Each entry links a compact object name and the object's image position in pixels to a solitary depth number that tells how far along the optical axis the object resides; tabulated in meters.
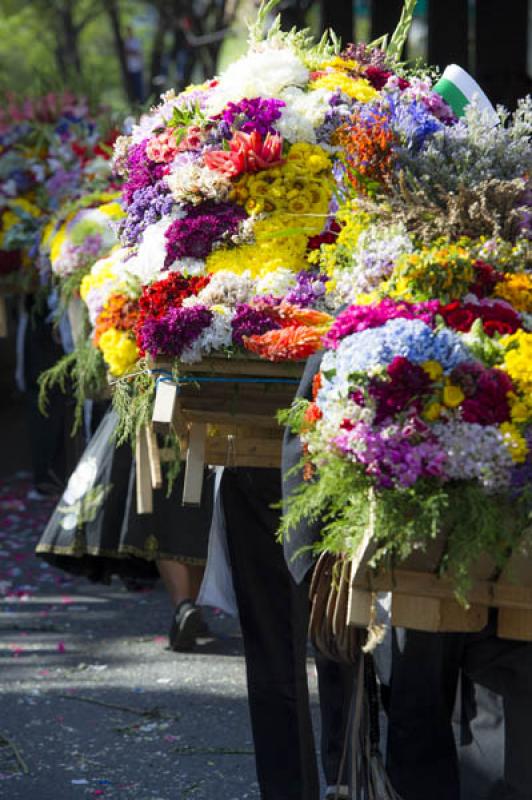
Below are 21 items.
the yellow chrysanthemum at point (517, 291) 6.46
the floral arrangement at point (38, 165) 17.61
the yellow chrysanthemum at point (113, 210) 14.18
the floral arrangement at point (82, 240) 13.90
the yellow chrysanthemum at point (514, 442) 5.93
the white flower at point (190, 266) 8.40
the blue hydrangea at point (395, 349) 6.03
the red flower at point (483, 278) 6.50
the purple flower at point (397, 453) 5.84
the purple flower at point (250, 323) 7.89
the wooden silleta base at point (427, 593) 6.09
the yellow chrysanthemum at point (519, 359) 6.07
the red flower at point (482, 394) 5.94
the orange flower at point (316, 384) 6.45
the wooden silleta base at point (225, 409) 8.02
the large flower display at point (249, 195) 7.90
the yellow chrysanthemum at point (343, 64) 8.72
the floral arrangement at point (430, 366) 5.87
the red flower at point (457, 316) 6.27
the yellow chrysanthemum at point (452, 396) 5.94
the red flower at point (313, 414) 6.31
